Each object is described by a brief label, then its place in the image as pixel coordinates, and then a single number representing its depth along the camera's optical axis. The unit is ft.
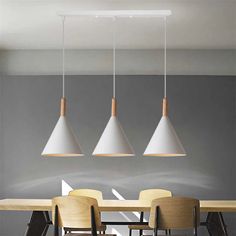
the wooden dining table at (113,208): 17.48
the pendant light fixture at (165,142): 18.49
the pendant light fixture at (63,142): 18.74
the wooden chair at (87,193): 21.57
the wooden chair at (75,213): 16.76
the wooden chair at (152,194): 21.61
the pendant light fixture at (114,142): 18.61
